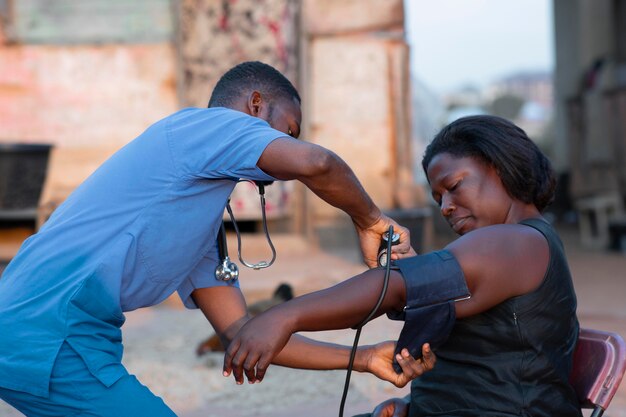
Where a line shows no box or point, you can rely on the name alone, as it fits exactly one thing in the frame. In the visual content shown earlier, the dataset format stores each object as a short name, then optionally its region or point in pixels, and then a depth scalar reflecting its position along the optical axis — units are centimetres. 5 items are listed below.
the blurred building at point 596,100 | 1347
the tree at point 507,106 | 3819
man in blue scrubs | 219
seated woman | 217
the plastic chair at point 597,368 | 240
